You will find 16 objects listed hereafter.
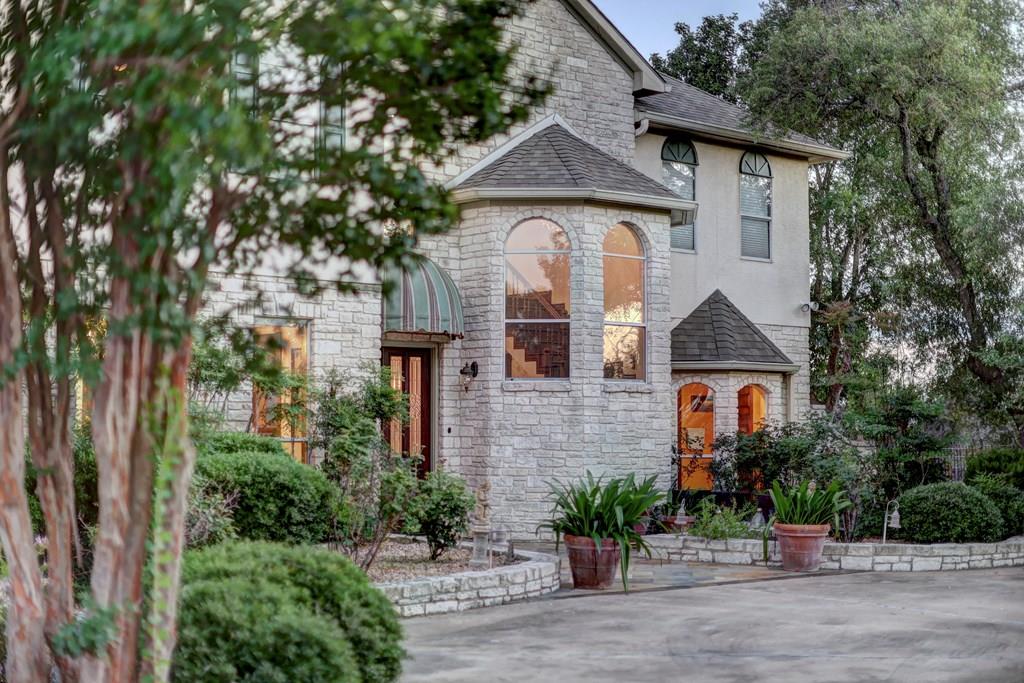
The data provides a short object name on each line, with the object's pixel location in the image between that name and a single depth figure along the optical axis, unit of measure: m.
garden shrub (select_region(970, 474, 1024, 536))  16.67
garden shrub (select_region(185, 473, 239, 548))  9.59
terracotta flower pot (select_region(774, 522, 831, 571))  14.07
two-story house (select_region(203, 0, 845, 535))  16.98
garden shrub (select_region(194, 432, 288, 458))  12.67
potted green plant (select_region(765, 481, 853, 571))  14.09
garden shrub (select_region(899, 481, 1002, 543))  15.44
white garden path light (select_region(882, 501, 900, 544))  15.71
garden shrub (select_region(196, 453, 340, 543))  11.31
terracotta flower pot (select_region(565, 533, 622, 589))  11.88
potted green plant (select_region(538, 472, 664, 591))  11.80
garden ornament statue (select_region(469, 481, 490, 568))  12.38
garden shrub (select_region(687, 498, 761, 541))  15.12
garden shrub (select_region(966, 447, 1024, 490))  18.19
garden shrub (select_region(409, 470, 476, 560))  12.33
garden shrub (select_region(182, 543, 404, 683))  5.83
